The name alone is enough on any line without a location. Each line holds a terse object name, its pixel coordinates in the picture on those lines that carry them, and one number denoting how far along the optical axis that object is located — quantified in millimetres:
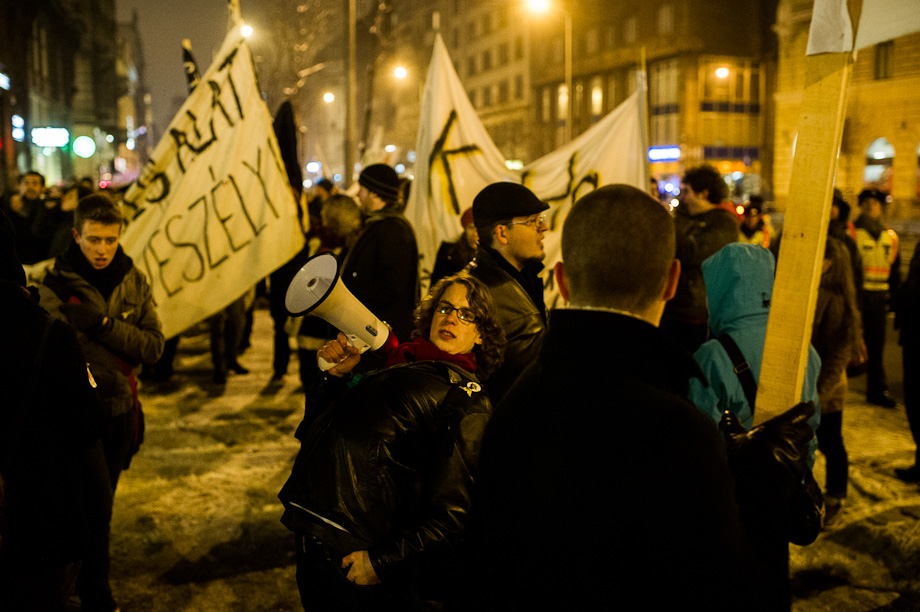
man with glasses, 3092
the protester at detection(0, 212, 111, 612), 2305
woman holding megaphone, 2188
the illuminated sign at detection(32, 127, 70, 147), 29953
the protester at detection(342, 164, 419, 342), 4801
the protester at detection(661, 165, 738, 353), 5344
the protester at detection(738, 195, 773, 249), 9688
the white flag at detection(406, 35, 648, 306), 6234
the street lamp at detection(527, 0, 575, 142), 26406
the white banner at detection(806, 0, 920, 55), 2574
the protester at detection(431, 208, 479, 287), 5172
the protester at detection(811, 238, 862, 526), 4664
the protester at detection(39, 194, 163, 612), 3330
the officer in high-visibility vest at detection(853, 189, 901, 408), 7328
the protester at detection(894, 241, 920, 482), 5137
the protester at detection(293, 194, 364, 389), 5961
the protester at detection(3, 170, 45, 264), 8086
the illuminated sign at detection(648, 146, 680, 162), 46719
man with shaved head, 1341
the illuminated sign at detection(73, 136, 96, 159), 31391
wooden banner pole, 1967
